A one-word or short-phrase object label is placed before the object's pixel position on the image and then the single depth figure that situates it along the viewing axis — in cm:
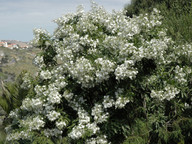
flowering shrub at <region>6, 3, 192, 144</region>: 450
